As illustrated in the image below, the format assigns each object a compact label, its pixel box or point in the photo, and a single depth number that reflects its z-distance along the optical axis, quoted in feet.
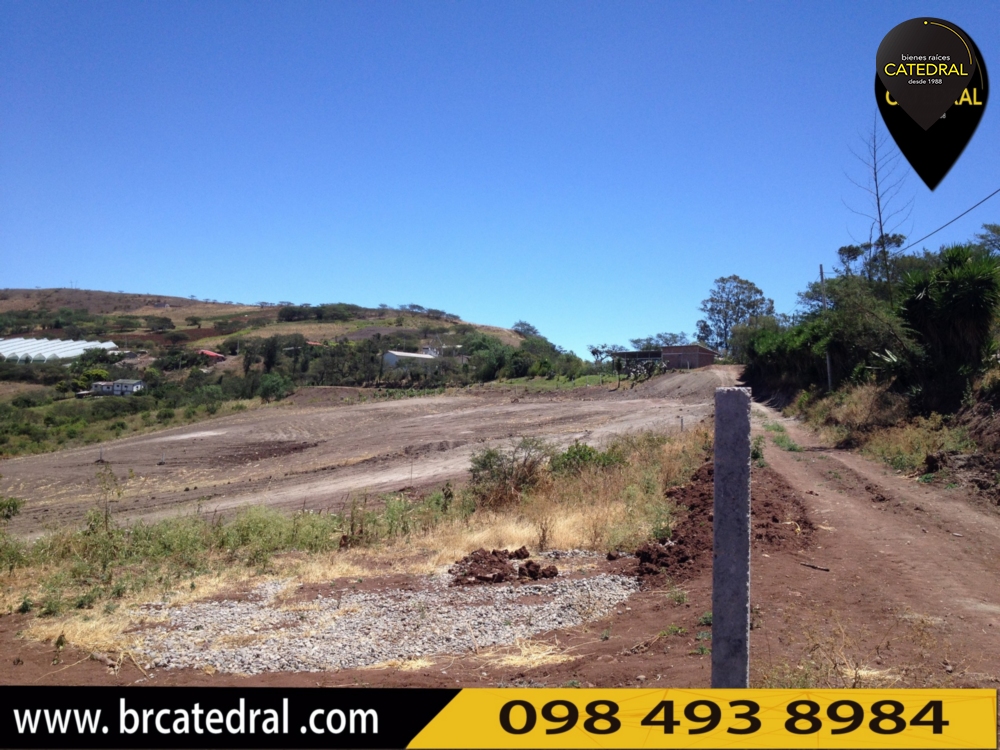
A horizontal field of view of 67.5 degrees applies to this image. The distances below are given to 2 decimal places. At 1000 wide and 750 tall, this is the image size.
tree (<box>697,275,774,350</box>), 322.96
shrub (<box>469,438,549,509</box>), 49.01
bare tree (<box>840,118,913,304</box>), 57.78
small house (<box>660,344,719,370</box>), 229.45
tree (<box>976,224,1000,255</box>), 112.88
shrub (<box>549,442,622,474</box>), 55.11
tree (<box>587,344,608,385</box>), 265.15
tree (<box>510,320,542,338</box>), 506.48
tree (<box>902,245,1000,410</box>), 55.01
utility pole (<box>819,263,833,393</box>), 97.76
